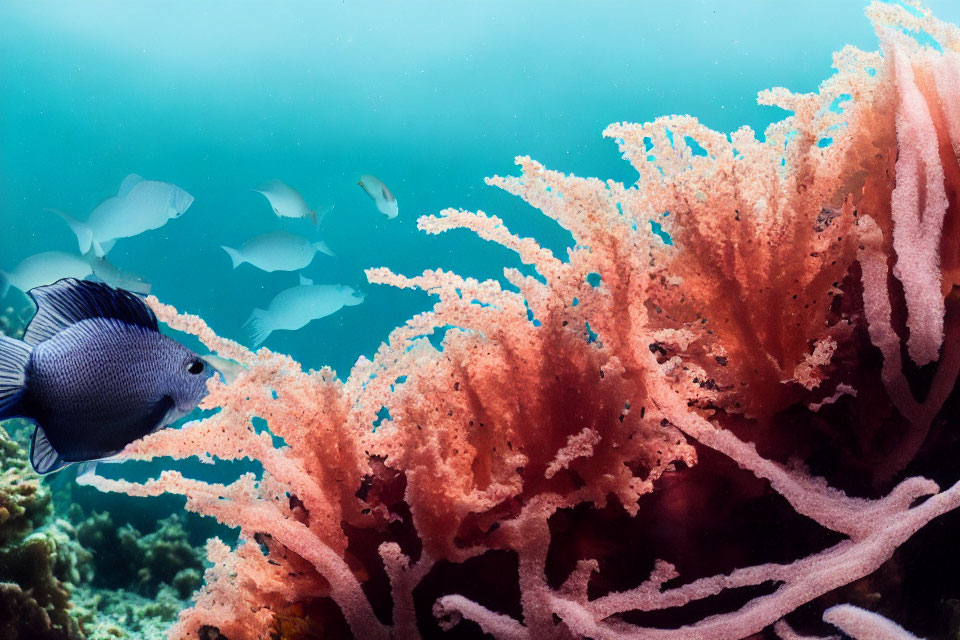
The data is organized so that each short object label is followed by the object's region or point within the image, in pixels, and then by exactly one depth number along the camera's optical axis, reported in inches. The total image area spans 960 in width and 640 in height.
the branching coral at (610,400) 43.9
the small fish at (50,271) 293.0
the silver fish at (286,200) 383.9
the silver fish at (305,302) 382.3
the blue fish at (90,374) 50.4
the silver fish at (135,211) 328.2
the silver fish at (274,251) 357.1
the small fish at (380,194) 390.9
